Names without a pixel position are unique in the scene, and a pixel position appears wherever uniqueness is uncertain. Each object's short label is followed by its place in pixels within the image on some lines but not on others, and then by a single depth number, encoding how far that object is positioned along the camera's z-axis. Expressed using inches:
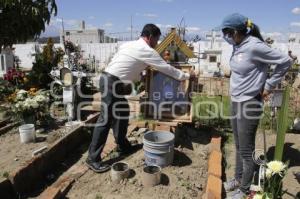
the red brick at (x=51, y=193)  87.3
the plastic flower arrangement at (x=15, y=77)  227.0
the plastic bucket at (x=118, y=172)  101.9
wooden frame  134.9
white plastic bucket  132.6
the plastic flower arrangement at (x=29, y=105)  145.8
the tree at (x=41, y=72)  212.5
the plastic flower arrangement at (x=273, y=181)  58.3
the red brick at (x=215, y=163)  105.7
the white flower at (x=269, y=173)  59.1
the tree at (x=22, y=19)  186.1
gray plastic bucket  108.0
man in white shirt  108.0
